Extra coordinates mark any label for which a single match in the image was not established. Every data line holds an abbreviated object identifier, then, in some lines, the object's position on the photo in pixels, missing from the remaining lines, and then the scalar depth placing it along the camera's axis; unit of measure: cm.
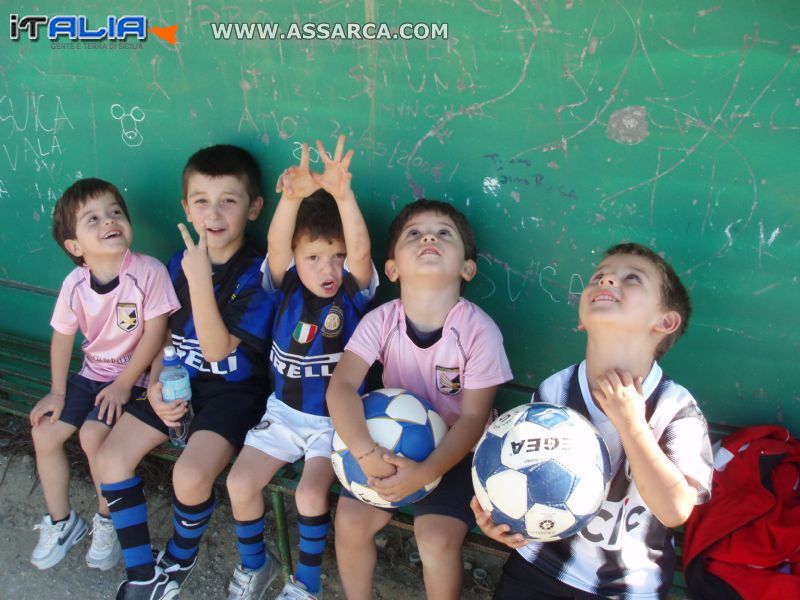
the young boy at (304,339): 254
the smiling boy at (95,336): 293
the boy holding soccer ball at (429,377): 224
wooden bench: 249
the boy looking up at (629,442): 191
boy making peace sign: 264
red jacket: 204
